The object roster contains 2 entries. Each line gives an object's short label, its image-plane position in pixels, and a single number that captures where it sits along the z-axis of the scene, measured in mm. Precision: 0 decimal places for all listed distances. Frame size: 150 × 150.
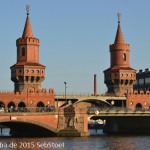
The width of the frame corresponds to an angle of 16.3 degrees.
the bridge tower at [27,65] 124812
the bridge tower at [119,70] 136250
